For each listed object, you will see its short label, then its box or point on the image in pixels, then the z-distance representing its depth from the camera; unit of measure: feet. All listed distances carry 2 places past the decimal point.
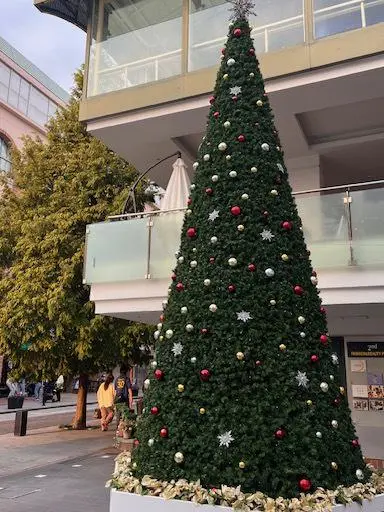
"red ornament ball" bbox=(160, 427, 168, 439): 12.10
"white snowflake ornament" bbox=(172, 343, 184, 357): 12.66
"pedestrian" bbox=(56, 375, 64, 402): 95.22
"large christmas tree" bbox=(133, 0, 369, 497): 11.36
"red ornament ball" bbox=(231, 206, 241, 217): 13.26
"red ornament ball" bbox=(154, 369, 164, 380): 12.85
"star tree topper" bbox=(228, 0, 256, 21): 16.03
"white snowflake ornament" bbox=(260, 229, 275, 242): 13.04
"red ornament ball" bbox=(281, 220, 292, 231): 13.29
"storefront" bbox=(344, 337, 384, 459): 29.86
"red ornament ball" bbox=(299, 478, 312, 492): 10.96
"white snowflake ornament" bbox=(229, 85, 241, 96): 14.78
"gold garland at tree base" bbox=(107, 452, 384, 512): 10.68
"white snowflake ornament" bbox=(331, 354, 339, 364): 12.94
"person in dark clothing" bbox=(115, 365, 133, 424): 43.55
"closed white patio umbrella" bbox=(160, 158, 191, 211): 31.31
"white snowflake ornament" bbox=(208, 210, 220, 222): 13.53
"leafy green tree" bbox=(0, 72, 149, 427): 45.37
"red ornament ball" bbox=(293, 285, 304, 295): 12.78
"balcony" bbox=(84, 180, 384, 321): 23.93
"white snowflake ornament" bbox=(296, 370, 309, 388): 11.82
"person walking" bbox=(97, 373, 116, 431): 47.42
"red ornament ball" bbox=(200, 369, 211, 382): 12.01
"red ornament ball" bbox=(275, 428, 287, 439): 11.27
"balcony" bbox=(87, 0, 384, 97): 28.60
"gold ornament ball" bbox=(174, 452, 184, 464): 11.66
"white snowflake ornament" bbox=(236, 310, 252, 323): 12.29
